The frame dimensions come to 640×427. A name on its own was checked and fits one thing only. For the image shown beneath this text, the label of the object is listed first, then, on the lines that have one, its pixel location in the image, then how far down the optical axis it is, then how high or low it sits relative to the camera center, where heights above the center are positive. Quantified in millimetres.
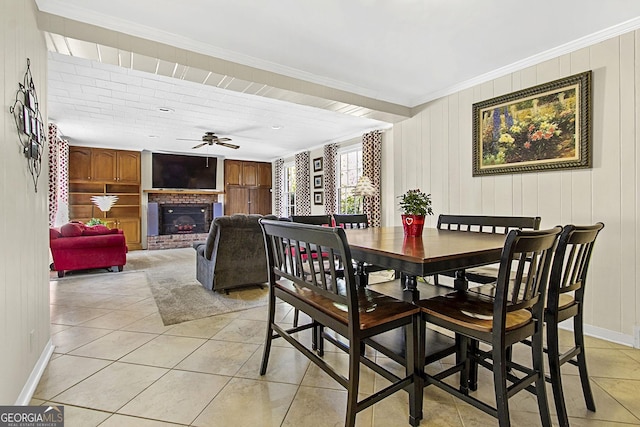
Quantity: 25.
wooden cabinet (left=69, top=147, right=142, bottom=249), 7156 +689
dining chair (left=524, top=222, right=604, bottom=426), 1469 -494
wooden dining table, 1381 -193
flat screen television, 7996 +1127
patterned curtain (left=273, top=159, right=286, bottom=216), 9023 +786
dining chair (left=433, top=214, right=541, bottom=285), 2283 -96
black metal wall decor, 1690 +538
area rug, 3193 -1000
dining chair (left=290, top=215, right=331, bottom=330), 2844 -65
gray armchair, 3705 -510
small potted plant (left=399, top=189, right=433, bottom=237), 2131 -6
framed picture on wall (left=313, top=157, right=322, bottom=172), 7203 +1139
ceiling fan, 5903 +1428
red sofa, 4652 -529
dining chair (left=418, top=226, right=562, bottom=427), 1261 -494
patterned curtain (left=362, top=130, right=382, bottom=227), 5340 +702
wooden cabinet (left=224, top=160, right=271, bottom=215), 9027 +780
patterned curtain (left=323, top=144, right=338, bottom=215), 6586 +746
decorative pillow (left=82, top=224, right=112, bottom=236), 5037 -272
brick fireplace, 8023 -123
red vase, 2125 -88
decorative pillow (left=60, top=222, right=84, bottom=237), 4781 -247
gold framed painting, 2727 +811
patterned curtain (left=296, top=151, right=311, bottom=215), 7547 +710
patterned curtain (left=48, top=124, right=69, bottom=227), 5430 +684
